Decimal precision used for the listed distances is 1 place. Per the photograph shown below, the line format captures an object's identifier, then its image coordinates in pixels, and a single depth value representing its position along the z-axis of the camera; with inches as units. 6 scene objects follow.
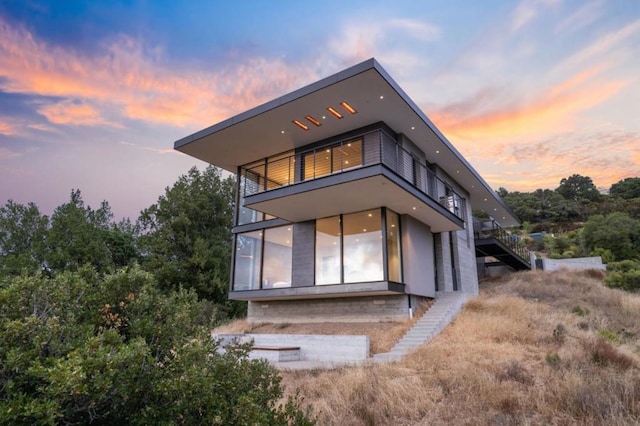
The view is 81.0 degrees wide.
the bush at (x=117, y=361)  93.1
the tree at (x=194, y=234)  983.6
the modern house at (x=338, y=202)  457.4
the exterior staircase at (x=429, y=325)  390.9
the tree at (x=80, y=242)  1005.8
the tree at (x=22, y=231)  1047.0
